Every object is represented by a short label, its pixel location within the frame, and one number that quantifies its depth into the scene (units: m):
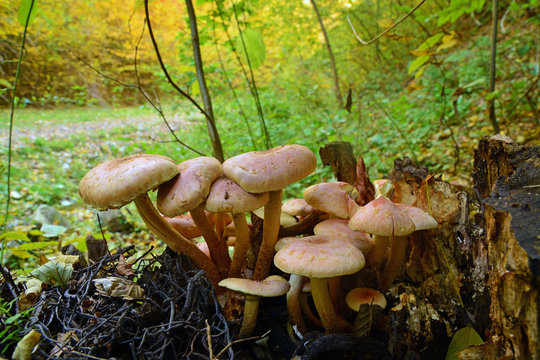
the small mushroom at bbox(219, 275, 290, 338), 0.22
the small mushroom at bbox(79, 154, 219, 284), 0.22
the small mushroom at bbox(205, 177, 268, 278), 0.23
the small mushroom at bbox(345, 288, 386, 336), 0.23
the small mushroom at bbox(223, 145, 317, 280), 0.23
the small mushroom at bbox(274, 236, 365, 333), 0.20
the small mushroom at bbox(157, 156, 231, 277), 0.23
